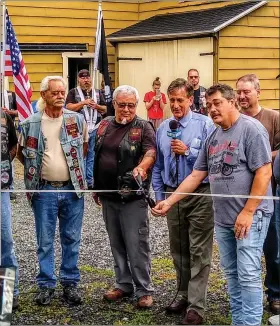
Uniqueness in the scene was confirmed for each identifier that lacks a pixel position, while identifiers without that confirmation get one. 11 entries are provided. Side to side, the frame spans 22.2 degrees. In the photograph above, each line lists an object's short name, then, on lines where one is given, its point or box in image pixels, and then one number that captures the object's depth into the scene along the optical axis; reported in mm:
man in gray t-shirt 4047
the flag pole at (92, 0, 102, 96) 8617
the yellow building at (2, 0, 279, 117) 13039
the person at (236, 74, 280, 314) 4809
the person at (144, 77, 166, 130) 11930
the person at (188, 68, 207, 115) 8508
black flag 8625
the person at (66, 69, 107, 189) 8742
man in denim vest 4977
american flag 7757
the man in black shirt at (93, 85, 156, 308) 4875
